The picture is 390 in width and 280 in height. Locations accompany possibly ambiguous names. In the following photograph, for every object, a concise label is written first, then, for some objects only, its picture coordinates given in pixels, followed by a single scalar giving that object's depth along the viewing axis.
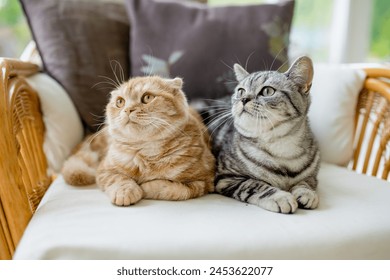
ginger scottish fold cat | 1.04
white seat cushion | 0.80
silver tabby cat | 1.01
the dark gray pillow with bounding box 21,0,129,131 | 1.43
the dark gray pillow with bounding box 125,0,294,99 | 1.42
